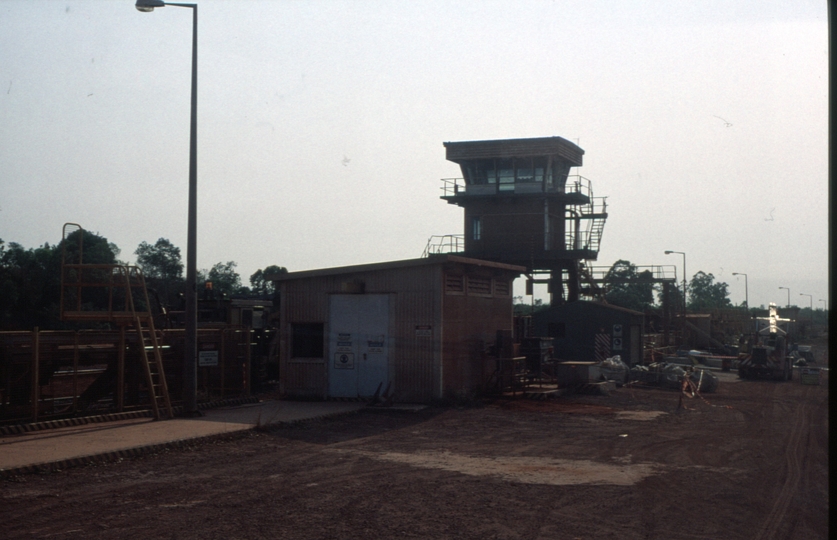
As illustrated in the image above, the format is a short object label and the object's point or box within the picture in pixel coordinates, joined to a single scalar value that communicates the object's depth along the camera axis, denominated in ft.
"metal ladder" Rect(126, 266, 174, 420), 55.01
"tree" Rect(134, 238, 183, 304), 283.90
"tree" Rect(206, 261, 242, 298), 285.15
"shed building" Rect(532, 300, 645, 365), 128.60
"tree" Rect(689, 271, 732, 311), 495.00
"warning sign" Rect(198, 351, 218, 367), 66.85
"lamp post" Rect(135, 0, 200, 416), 56.59
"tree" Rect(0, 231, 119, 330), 151.12
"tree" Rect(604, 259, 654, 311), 262.63
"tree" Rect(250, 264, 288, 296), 224.94
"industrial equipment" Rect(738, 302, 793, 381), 116.16
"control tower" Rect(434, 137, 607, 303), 153.79
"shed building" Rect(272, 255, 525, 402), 70.95
